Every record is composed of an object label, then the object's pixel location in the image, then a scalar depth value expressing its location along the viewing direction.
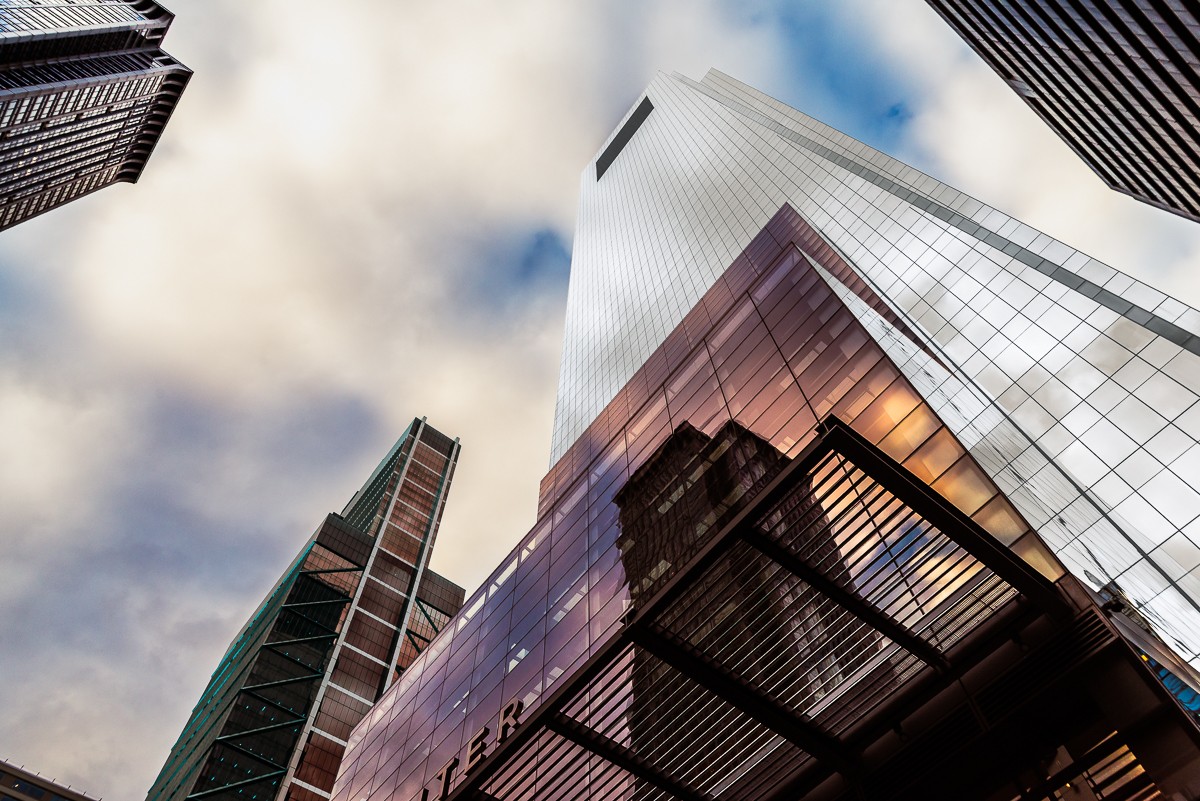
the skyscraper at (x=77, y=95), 114.88
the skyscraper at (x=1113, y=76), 52.97
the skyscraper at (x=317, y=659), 106.50
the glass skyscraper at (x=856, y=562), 15.27
